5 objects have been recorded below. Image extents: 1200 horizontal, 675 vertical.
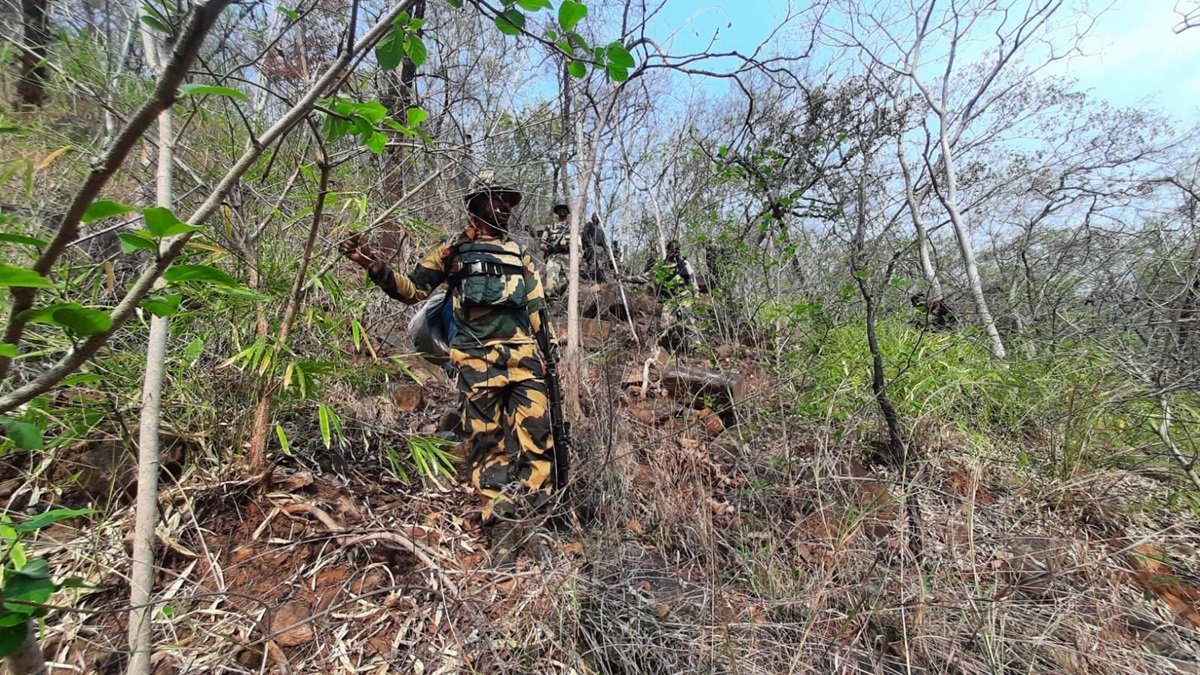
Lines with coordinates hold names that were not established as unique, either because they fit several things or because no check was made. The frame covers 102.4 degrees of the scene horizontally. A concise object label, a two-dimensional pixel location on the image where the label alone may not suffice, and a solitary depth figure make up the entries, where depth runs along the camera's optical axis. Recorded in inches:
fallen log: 127.0
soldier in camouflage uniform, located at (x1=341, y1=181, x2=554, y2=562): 100.7
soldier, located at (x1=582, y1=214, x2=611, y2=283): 223.3
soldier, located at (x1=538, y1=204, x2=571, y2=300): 248.4
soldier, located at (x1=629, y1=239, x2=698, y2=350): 147.7
